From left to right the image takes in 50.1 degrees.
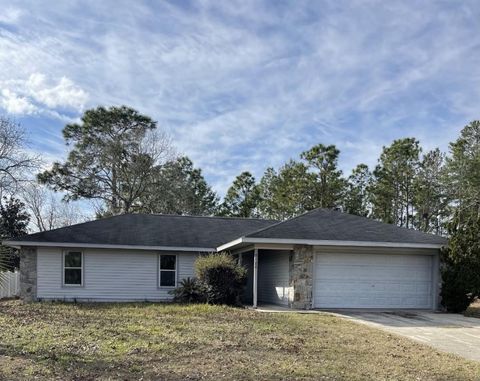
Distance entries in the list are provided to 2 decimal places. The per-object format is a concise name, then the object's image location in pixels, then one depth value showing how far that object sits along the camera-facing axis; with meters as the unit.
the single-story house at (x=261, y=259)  16.94
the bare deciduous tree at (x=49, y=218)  41.77
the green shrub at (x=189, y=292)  18.43
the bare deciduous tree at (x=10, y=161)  21.81
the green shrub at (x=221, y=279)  17.58
